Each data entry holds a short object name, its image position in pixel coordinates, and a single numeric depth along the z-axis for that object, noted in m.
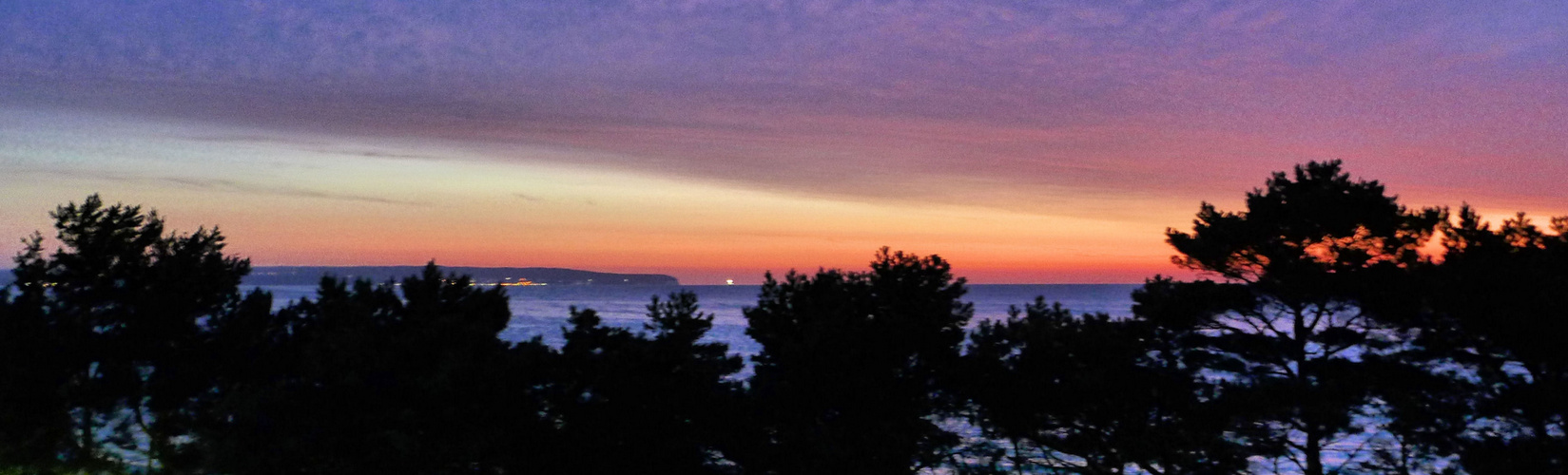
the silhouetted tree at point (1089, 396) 15.88
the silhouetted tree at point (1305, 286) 17.33
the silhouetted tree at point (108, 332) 18.28
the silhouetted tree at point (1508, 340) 13.77
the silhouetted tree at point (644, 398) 15.08
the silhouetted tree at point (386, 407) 13.87
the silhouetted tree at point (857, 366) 16.09
